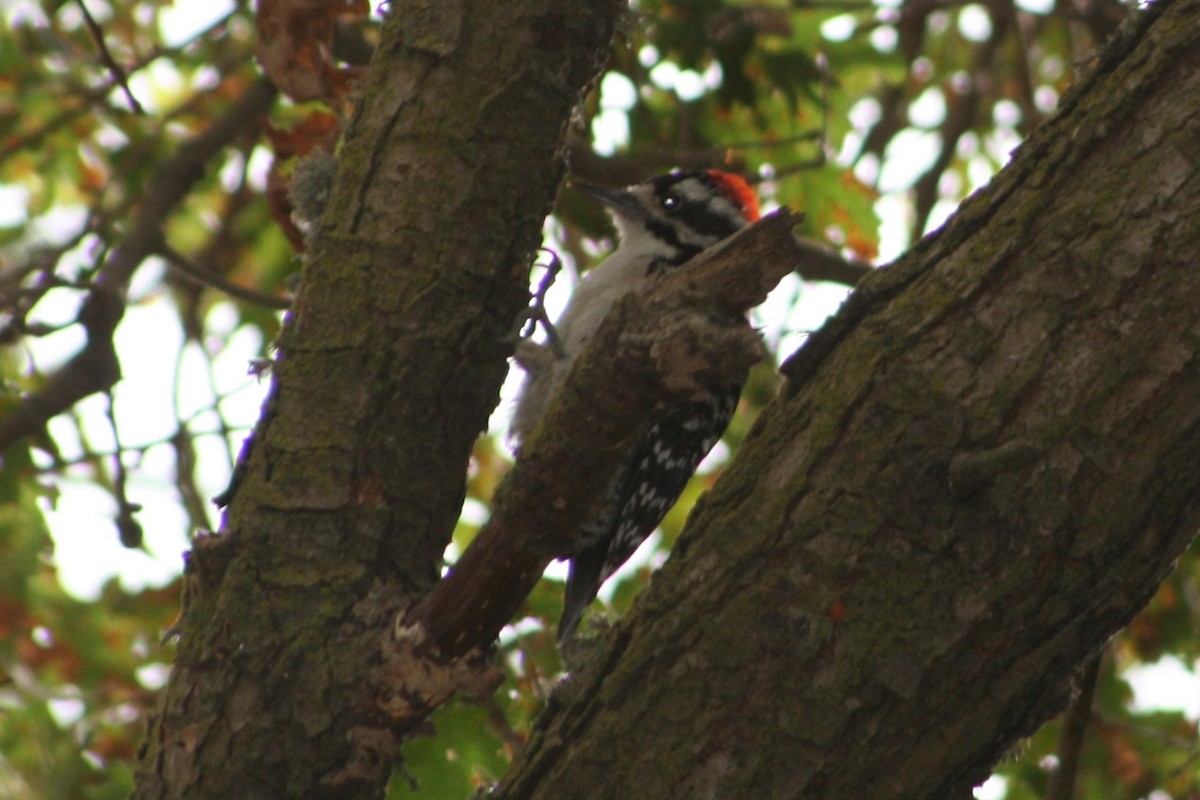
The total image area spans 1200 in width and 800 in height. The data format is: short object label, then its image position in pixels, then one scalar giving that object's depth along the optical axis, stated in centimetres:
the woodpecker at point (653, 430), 926
